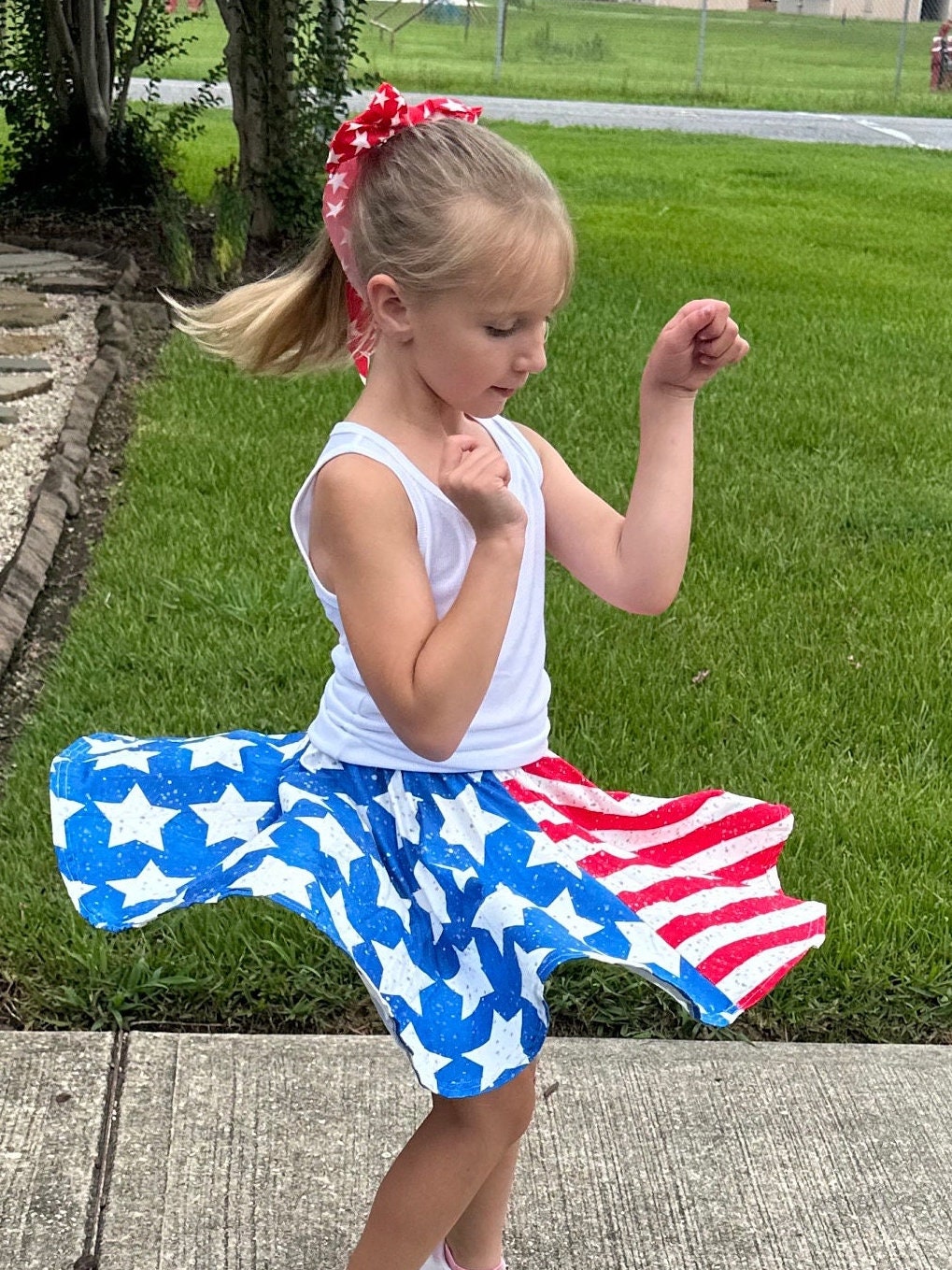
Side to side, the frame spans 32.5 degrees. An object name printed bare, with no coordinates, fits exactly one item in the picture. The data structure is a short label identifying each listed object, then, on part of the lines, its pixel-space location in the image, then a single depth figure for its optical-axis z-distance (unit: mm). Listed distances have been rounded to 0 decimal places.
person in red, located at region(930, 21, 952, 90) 26141
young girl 1727
